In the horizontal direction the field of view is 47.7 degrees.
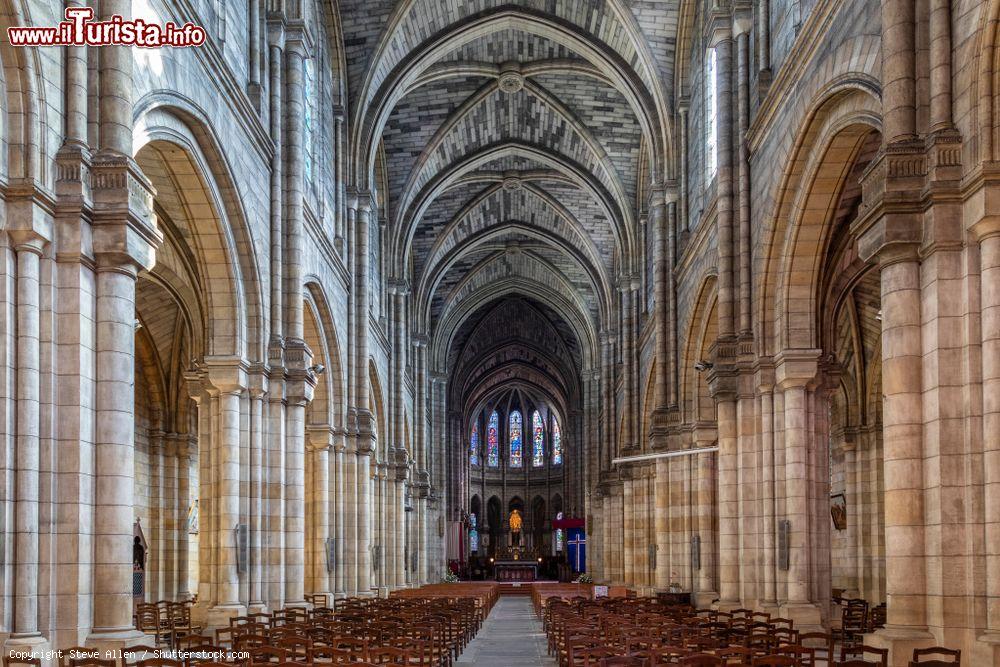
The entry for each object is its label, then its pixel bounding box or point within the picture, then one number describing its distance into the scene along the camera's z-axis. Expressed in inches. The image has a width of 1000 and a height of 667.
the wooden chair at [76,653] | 448.8
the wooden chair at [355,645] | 517.7
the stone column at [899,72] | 522.0
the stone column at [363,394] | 1323.8
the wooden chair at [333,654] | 463.8
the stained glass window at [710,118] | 1106.7
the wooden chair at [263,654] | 460.4
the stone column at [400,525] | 1727.4
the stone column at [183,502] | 1346.0
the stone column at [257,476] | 859.4
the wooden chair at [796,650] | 453.0
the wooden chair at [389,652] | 482.9
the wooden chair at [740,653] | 453.2
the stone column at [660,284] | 1330.0
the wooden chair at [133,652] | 473.1
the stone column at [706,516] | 1116.5
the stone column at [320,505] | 1175.0
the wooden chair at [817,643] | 716.1
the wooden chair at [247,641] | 538.3
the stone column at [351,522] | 1294.3
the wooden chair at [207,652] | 489.7
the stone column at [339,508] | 1231.5
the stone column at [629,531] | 1707.7
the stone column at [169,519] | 1331.2
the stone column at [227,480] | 818.8
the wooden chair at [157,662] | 411.5
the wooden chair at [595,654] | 507.4
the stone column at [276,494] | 894.4
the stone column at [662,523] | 1346.0
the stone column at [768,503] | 840.3
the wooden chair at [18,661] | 429.4
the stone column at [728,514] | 930.7
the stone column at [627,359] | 1726.1
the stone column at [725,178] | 928.3
